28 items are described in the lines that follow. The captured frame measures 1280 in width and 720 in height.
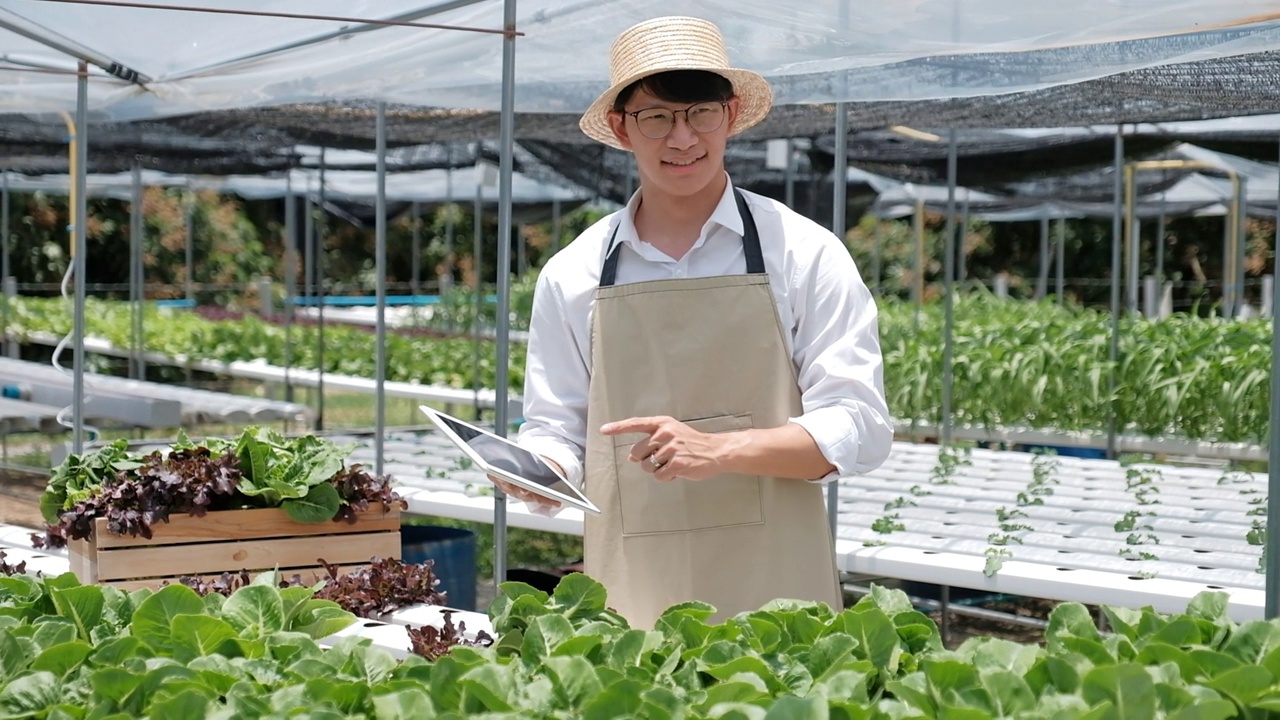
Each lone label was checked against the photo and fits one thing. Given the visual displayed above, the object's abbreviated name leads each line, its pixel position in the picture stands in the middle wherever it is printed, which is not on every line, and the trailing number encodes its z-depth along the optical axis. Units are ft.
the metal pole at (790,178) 27.96
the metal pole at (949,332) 22.29
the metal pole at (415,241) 55.77
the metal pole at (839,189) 12.08
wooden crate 10.06
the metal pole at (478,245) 35.97
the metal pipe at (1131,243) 27.66
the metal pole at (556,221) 49.78
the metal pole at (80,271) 13.29
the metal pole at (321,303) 28.58
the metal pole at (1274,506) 8.12
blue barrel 13.53
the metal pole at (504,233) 9.51
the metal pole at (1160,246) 45.75
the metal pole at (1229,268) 43.32
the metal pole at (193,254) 56.80
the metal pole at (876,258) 52.60
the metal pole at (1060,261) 50.51
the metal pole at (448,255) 47.67
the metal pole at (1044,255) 51.92
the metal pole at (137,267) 36.81
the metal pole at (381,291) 15.56
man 7.69
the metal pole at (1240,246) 37.70
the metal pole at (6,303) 45.06
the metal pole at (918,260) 39.11
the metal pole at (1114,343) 22.91
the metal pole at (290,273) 35.45
